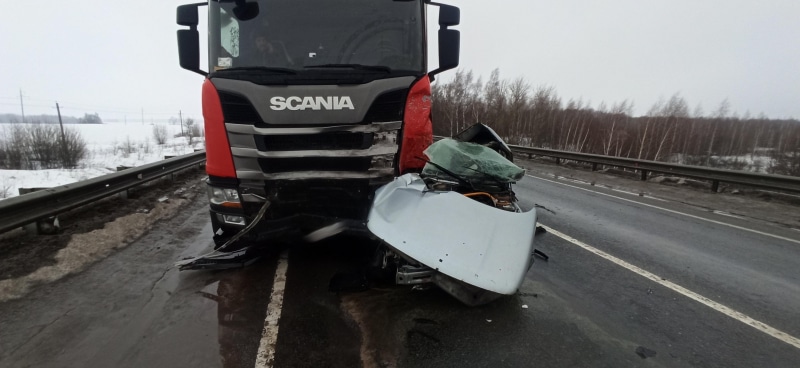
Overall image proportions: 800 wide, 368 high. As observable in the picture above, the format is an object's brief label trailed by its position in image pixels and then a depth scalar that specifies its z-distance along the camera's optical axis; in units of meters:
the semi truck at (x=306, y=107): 3.42
